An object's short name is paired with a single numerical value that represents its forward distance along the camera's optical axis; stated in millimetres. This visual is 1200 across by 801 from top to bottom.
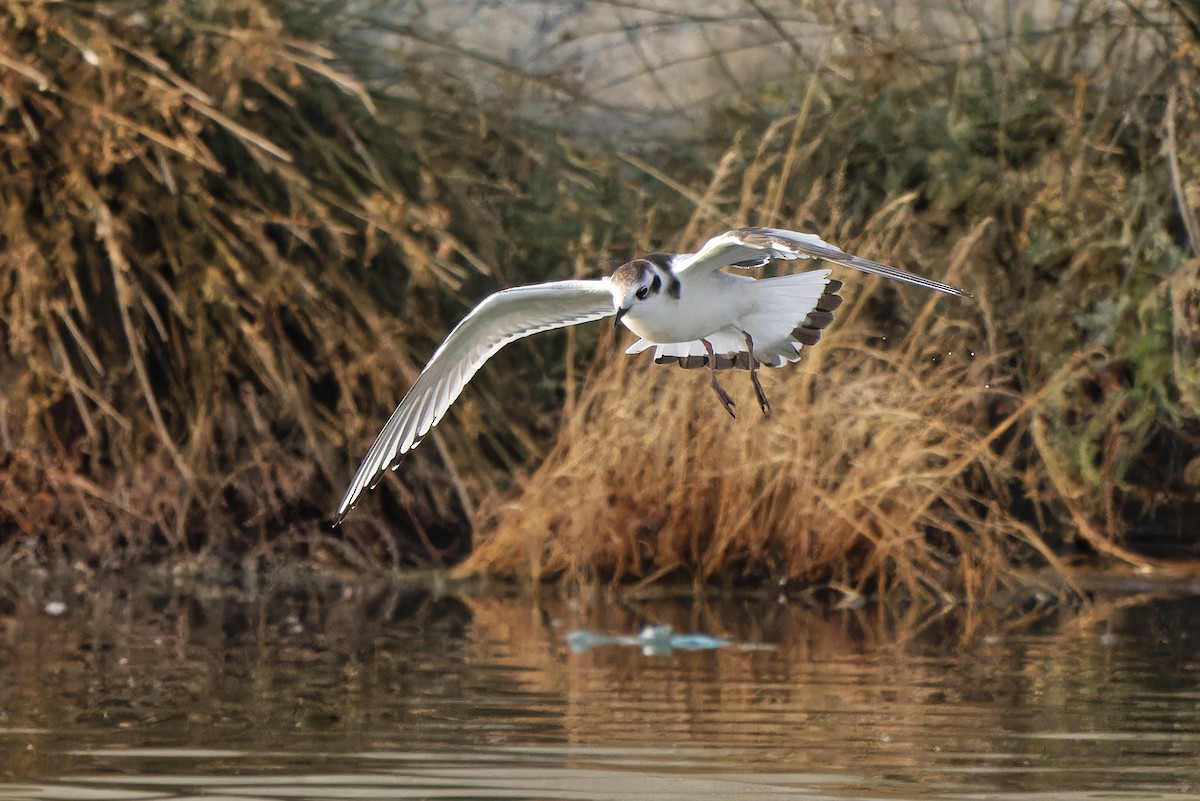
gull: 13391
